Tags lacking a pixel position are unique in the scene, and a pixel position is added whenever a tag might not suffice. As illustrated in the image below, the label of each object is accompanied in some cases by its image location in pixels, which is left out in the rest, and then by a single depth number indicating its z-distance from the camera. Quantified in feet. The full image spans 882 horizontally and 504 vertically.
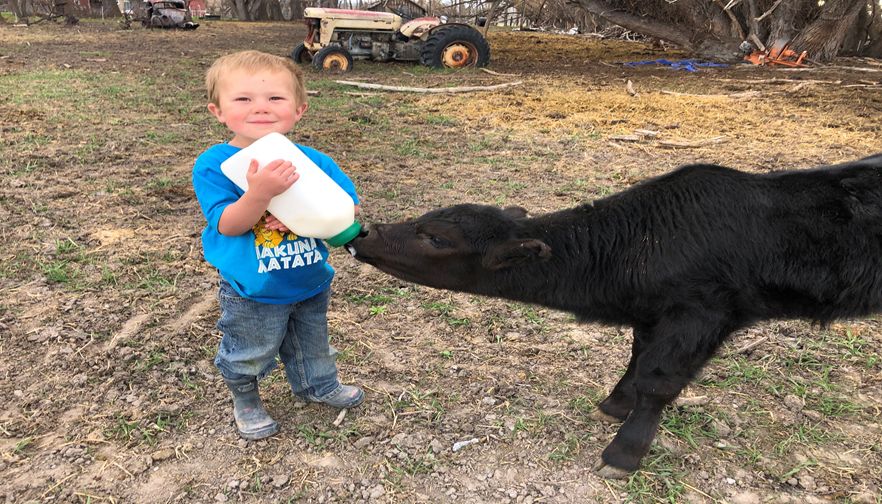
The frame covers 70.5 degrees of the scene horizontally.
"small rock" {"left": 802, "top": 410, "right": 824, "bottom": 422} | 10.34
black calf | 8.86
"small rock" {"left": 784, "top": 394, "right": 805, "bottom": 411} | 10.59
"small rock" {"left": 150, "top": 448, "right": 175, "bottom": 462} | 8.95
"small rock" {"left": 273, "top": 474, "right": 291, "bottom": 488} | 8.60
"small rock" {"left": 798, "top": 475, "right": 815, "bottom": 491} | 8.88
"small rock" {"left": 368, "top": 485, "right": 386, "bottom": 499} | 8.49
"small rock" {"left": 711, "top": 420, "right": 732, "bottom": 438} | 9.99
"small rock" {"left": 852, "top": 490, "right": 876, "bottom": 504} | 8.70
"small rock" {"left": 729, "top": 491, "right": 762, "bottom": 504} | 8.65
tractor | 48.93
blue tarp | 54.15
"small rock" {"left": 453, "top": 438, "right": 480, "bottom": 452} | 9.47
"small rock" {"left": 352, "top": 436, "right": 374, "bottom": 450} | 9.47
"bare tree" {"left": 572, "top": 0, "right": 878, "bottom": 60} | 56.24
